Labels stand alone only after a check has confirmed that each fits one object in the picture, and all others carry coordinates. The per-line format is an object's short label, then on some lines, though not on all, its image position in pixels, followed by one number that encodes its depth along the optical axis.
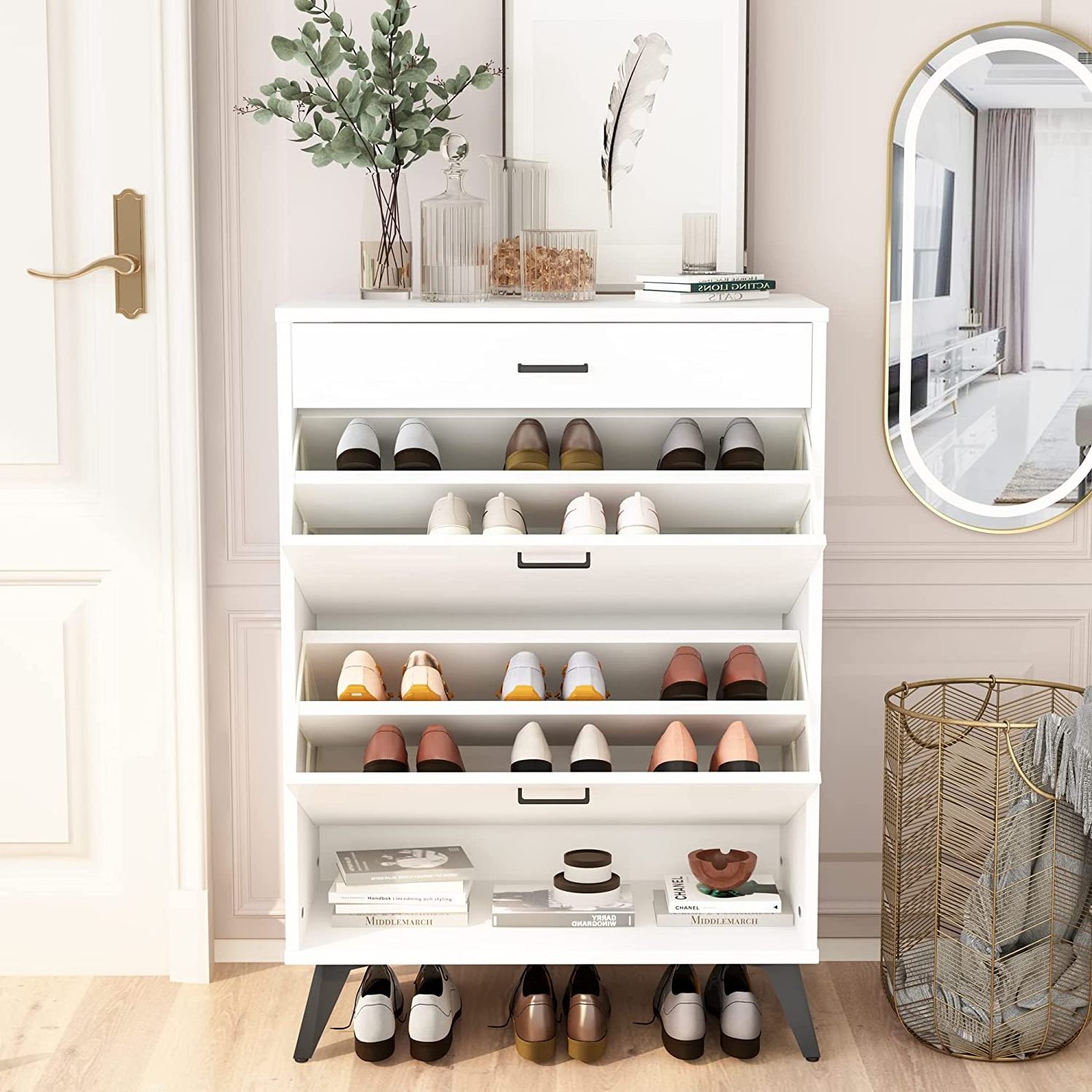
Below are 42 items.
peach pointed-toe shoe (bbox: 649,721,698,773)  2.34
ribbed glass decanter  2.42
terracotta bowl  2.51
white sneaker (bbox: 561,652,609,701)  2.34
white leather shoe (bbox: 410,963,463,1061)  2.44
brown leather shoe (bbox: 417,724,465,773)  2.37
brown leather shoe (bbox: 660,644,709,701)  2.37
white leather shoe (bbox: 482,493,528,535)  2.27
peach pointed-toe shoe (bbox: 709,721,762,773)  2.35
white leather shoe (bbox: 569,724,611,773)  2.36
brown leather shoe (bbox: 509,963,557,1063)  2.44
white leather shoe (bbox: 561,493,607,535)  2.25
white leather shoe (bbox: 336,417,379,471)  2.27
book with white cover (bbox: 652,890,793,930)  2.50
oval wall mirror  2.64
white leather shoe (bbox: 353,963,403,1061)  2.45
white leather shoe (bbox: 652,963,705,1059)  2.45
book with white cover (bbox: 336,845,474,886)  2.53
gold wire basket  2.41
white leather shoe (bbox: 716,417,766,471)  2.29
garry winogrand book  2.50
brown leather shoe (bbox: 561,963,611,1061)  2.44
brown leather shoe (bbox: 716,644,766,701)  2.36
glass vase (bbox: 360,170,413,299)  2.54
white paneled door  2.61
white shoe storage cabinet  2.27
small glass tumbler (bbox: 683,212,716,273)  2.49
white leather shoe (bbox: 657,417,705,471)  2.29
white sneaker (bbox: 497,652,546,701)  2.33
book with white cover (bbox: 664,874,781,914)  2.50
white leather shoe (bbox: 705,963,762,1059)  2.46
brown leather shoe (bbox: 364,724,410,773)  2.36
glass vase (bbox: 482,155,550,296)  2.50
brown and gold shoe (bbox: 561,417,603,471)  2.30
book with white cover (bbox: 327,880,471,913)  2.50
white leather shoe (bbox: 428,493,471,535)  2.27
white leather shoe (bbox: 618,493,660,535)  2.26
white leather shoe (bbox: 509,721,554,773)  2.36
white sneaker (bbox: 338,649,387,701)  2.34
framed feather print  2.59
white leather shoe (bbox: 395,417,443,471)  2.28
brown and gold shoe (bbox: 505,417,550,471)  2.29
